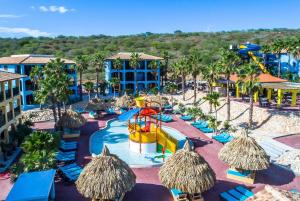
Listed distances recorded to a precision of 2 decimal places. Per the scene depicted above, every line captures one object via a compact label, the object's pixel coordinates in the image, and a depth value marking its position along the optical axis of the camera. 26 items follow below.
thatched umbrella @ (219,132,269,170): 17.61
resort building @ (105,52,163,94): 49.06
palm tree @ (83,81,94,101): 40.17
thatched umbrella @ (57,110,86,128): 26.81
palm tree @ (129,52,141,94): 45.81
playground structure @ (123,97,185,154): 23.33
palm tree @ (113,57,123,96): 46.01
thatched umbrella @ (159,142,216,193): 15.22
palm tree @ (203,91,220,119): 29.56
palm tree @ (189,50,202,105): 38.94
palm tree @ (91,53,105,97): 44.46
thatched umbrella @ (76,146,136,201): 14.83
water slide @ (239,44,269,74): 46.95
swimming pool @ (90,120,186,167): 21.44
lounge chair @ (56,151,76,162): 20.77
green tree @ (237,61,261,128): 28.00
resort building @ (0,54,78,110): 39.27
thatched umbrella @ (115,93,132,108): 36.80
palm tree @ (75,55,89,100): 42.27
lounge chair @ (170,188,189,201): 15.64
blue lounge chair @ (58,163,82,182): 17.89
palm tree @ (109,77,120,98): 44.60
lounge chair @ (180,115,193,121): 33.48
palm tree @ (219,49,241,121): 30.28
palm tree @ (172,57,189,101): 40.24
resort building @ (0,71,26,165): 23.80
